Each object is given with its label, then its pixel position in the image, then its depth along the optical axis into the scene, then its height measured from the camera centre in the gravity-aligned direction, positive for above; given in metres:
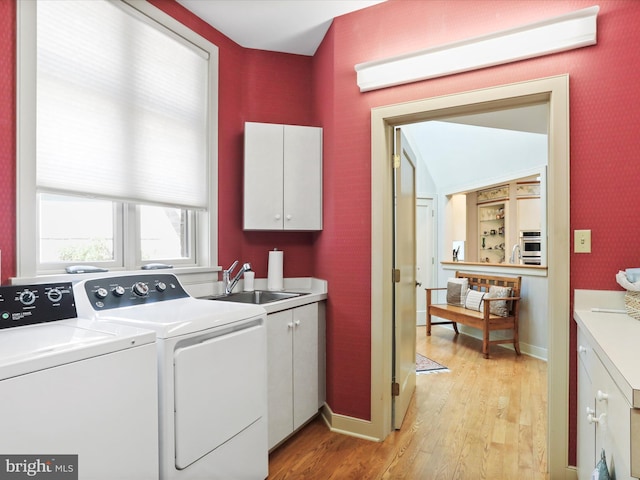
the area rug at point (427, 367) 3.72 -1.27
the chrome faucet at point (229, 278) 2.58 -0.25
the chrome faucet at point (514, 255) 6.67 -0.26
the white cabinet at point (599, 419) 0.89 -0.53
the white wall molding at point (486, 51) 1.84 +1.01
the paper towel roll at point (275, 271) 2.80 -0.22
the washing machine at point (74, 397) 0.96 -0.44
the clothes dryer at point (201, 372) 1.40 -0.53
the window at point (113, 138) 1.71 +0.56
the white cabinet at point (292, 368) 2.17 -0.77
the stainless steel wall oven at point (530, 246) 6.99 -0.10
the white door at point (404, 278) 2.49 -0.27
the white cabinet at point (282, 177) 2.63 +0.45
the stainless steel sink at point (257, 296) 2.55 -0.38
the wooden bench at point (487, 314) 4.23 -0.87
